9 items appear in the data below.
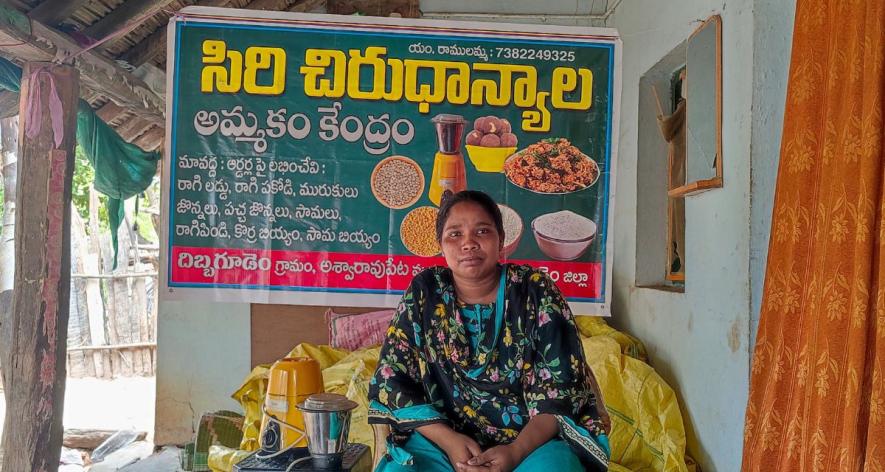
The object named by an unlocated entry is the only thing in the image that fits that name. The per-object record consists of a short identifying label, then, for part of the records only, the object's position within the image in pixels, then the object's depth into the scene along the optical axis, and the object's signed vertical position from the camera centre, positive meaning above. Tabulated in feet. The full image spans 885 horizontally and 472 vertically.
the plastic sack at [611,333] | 12.39 -1.58
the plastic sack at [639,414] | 10.04 -2.44
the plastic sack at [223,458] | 11.05 -3.51
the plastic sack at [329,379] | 11.59 -2.43
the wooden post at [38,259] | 12.31 -0.53
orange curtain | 5.82 -0.11
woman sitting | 6.83 -1.26
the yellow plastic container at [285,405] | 6.96 -1.65
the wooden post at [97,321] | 29.01 -3.72
